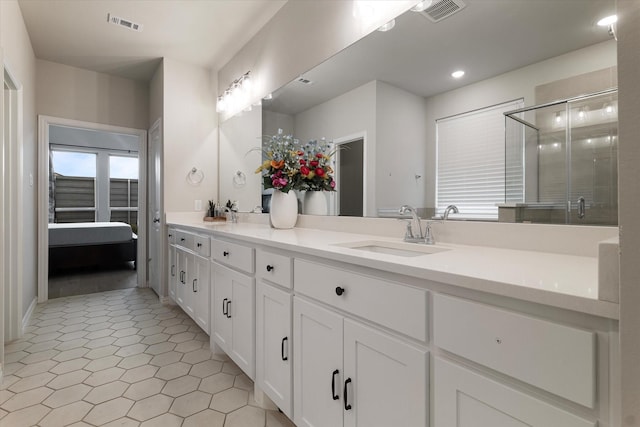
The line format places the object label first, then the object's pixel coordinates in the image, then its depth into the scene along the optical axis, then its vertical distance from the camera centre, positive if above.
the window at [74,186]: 7.10 +0.64
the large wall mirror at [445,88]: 1.04 +0.52
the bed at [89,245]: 4.58 -0.47
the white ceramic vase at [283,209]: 2.19 +0.03
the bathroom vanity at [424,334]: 0.59 -0.30
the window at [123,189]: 7.66 +0.62
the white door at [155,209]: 3.40 +0.06
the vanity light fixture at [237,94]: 2.91 +1.17
